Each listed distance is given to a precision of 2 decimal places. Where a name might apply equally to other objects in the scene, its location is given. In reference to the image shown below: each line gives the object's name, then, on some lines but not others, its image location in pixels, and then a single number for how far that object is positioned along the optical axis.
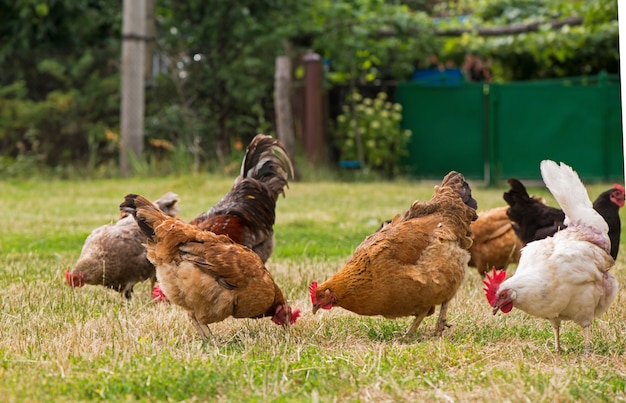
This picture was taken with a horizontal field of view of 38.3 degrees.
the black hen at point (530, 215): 6.94
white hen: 4.82
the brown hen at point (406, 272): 5.16
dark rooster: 6.56
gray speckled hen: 6.33
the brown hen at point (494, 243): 7.34
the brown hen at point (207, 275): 5.13
